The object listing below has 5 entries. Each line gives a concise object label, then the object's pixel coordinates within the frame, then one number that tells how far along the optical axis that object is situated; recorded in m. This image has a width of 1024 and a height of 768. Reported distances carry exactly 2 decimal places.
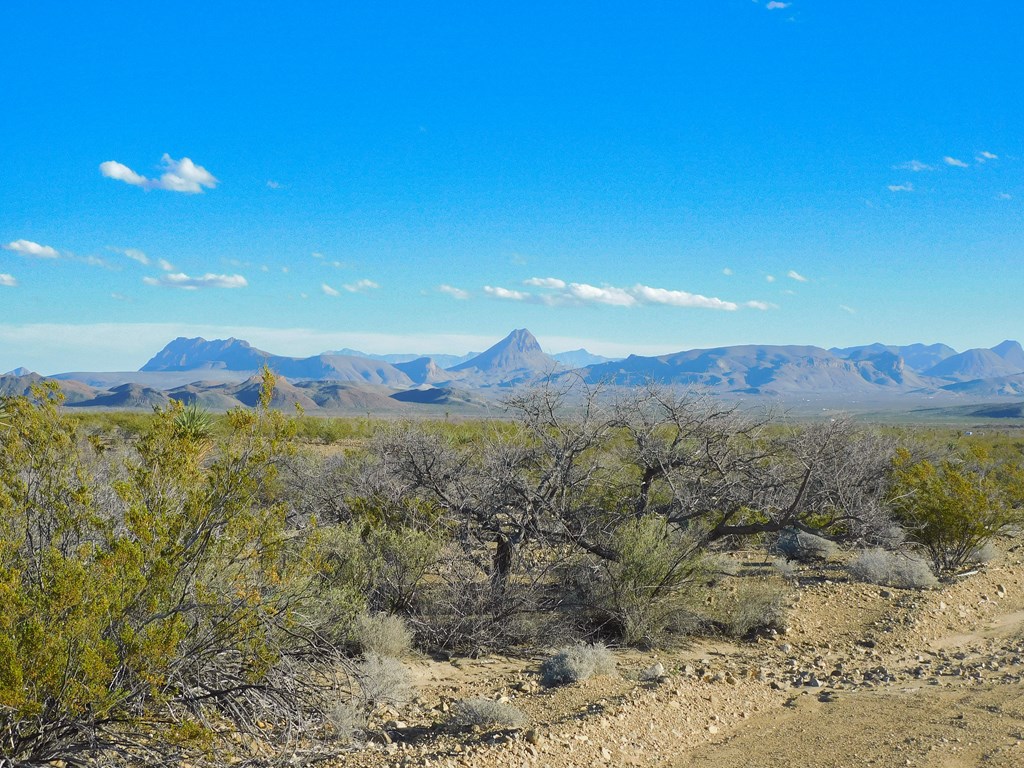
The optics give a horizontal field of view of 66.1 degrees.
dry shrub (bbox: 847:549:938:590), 12.84
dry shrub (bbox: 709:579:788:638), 10.62
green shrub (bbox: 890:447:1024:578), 14.16
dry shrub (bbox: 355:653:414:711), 7.24
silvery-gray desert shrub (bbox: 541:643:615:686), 8.28
